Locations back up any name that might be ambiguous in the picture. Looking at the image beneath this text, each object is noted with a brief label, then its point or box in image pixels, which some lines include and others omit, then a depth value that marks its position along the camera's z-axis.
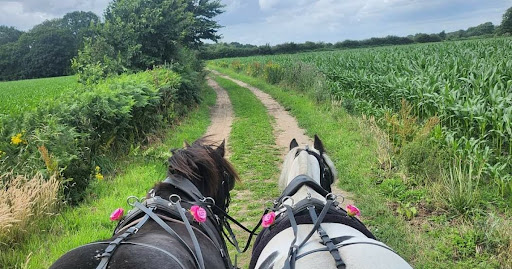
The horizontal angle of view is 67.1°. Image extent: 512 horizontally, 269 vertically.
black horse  1.80
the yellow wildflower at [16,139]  5.13
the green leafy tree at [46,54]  54.16
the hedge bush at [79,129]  5.25
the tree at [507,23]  50.16
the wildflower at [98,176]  5.88
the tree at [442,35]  59.65
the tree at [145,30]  13.87
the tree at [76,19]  73.08
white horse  1.78
